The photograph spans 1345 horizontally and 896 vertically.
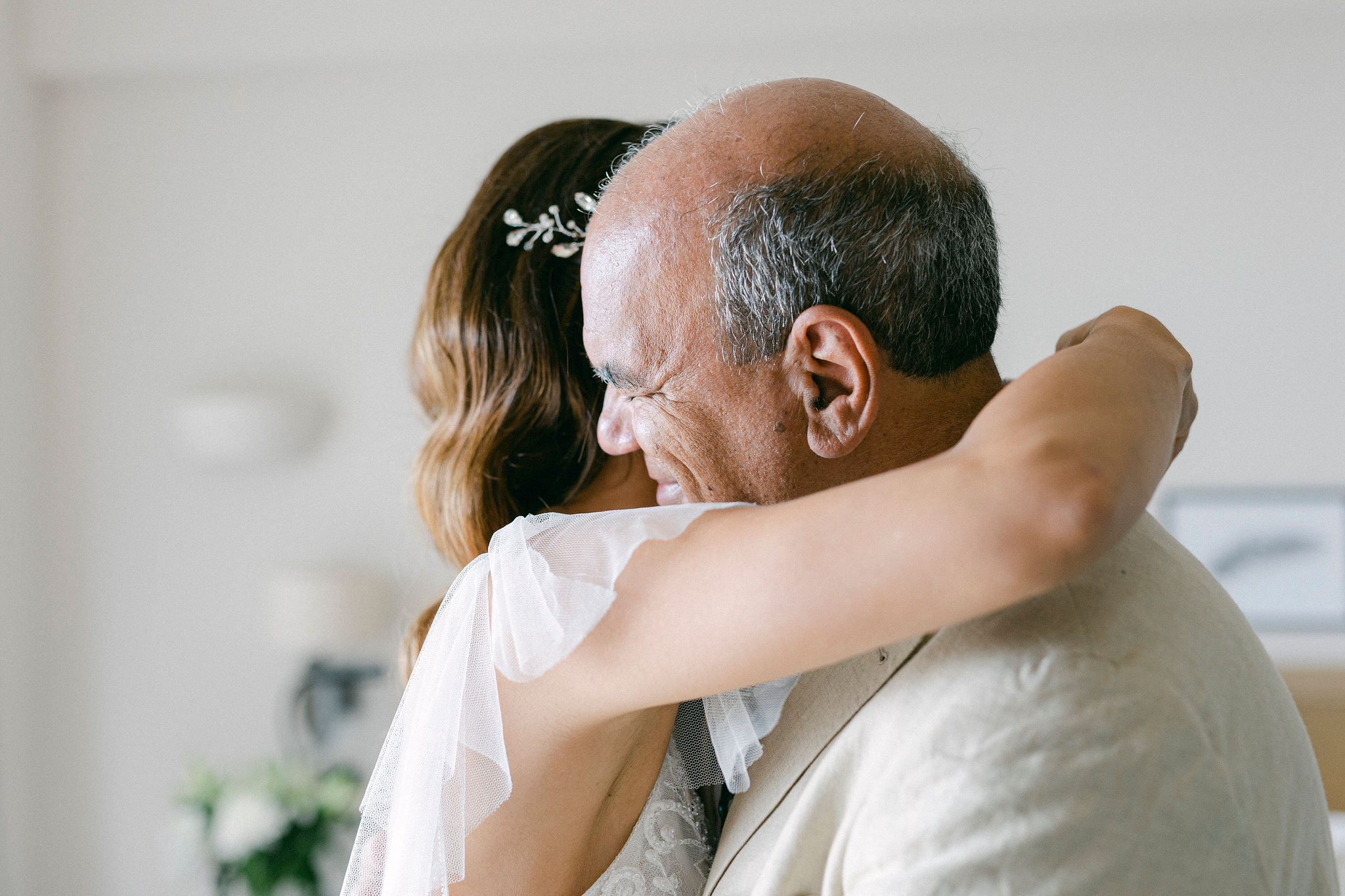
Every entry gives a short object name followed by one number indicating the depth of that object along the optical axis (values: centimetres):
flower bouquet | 289
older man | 58
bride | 51
